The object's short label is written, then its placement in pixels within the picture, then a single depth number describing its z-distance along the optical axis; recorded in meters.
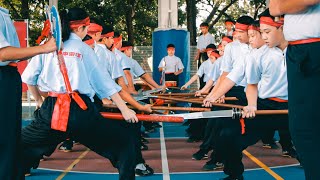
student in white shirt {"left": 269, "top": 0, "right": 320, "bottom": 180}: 2.91
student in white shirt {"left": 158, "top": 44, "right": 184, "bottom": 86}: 13.67
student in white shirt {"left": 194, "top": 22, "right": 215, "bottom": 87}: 14.32
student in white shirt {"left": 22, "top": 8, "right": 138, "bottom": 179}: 4.14
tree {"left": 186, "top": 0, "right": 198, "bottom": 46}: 26.20
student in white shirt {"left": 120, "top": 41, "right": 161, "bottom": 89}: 10.27
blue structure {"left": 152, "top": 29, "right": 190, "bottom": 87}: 15.00
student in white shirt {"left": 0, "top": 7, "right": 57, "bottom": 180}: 3.42
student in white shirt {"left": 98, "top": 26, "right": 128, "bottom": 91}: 7.84
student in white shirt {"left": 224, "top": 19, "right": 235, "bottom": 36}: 11.64
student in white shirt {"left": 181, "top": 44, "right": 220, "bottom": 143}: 9.80
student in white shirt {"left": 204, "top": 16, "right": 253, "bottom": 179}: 5.49
